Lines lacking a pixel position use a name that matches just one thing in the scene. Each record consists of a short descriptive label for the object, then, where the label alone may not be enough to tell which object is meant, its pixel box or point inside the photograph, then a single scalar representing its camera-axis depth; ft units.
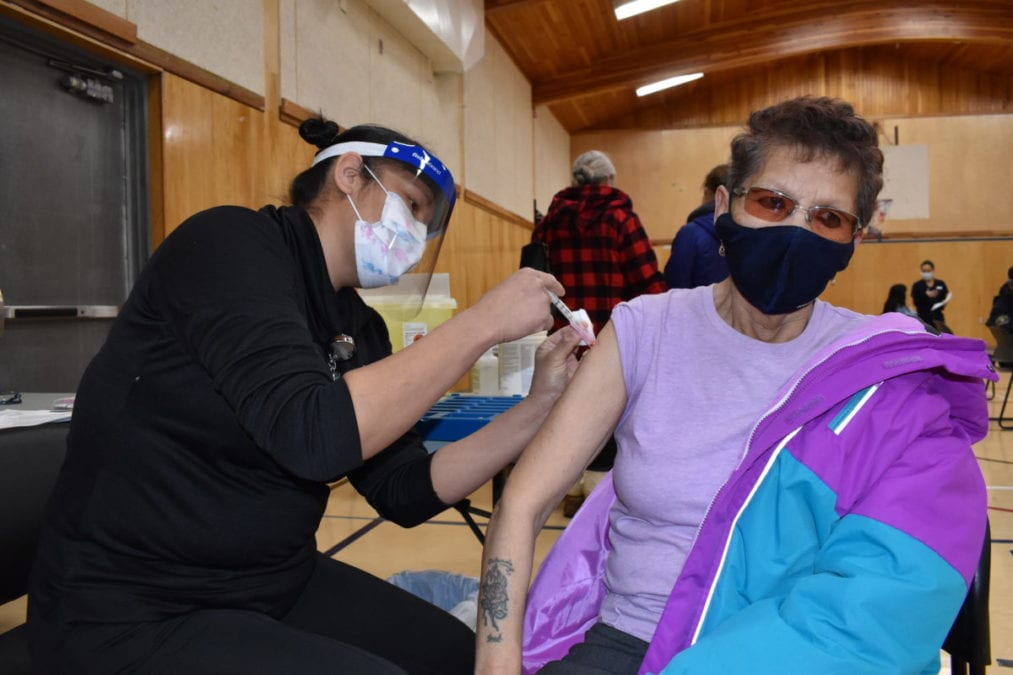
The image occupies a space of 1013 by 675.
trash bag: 7.52
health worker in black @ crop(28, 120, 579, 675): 3.26
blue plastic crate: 6.10
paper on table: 4.73
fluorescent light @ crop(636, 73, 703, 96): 31.91
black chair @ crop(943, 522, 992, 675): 3.32
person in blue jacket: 10.28
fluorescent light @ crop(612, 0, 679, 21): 24.61
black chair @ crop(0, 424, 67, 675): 3.73
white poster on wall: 35.63
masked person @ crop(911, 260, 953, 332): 31.63
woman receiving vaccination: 2.74
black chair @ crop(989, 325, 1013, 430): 18.71
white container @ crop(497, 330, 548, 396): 8.45
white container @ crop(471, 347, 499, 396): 9.01
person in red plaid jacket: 11.35
